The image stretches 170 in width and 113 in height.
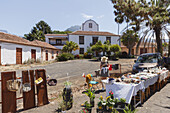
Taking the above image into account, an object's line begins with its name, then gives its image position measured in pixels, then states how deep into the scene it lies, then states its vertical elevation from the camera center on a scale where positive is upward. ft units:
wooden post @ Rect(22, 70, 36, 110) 14.39 -4.46
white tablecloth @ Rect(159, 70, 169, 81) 21.77 -3.57
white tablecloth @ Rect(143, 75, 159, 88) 16.50 -3.64
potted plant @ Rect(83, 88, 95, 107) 14.21 -4.43
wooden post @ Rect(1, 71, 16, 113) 13.10 -4.31
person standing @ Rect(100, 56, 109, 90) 25.28 -3.04
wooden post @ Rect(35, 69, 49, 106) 15.36 -4.18
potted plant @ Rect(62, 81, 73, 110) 14.37 -4.61
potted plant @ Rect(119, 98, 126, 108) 12.57 -4.71
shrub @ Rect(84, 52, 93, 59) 92.70 +0.27
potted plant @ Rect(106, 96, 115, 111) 11.32 -4.27
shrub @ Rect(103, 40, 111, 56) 81.36 +4.70
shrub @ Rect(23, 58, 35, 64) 60.97 -2.70
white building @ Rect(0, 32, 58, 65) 49.44 +2.18
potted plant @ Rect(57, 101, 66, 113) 13.39 -5.57
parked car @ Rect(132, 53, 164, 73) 29.40 -1.48
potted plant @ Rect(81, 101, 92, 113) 12.44 -5.20
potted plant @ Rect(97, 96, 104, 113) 11.59 -4.69
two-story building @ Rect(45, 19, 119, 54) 108.01 +15.30
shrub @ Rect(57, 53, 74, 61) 76.72 -0.95
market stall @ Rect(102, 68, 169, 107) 13.47 -3.45
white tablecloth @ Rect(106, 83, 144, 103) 13.33 -3.74
